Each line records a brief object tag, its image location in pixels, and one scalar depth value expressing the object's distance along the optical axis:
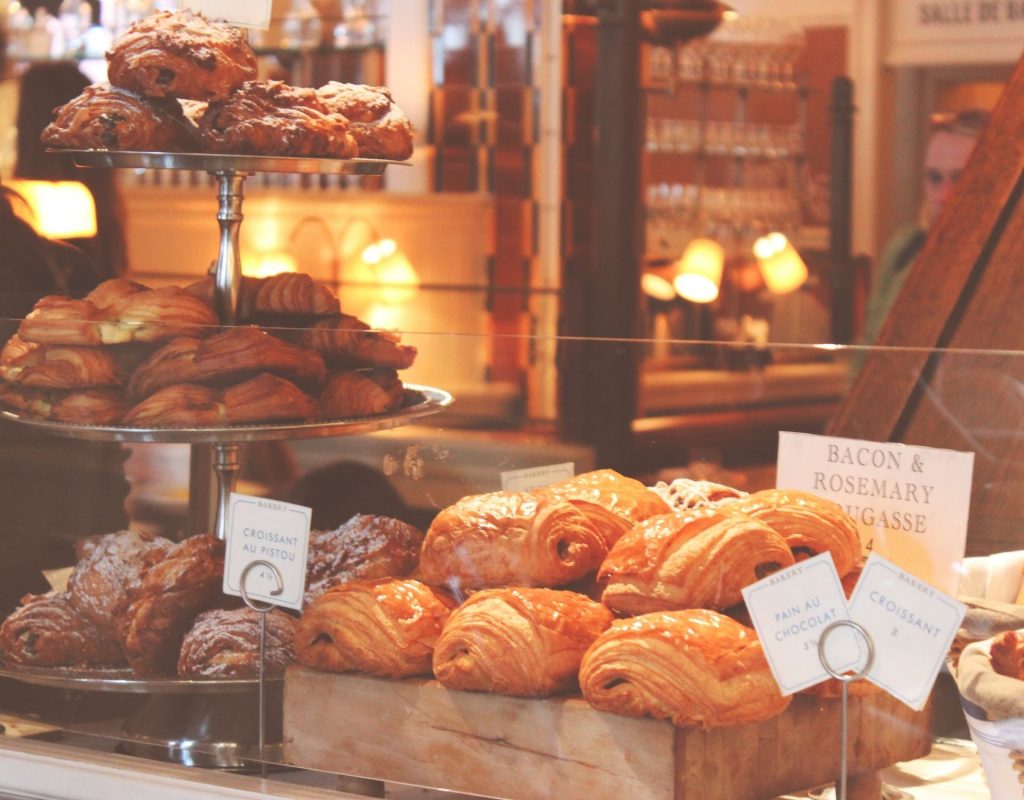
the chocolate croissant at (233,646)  1.57
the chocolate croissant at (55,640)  1.65
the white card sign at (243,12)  1.89
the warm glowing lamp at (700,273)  4.21
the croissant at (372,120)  1.85
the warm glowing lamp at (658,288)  4.21
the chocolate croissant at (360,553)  1.56
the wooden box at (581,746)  1.40
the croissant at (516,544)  1.49
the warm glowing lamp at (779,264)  4.13
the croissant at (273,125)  1.75
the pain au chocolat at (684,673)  1.39
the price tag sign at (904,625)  1.37
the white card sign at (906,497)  1.42
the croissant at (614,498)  1.51
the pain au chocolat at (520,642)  1.44
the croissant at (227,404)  1.65
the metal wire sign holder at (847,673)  1.38
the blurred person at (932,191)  3.68
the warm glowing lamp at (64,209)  3.37
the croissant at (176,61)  1.77
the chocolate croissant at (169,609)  1.62
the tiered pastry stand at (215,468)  1.57
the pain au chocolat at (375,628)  1.49
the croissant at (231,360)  1.65
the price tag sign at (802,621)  1.39
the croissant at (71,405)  1.68
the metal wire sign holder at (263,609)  1.55
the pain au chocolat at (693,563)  1.42
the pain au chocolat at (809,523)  1.42
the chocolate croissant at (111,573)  1.65
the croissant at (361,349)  1.64
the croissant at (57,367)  1.68
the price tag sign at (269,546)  1.55
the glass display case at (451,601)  1.42
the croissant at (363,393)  1.63
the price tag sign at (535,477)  1.56
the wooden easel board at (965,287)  1.67
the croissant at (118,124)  1.76
